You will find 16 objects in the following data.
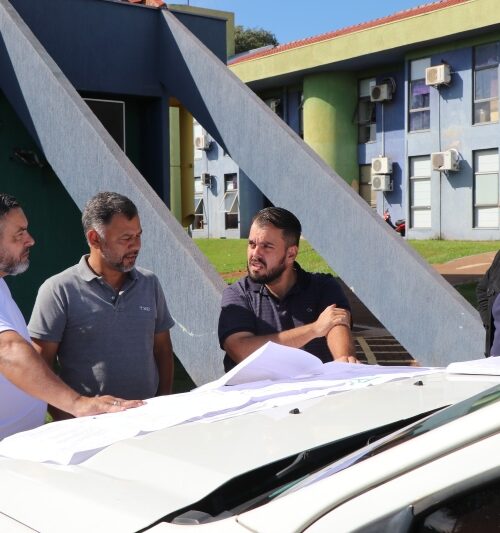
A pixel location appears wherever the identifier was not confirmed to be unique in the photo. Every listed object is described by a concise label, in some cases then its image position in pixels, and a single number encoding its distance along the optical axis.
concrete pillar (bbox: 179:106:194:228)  9.26
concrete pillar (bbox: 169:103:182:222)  10.86
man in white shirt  2.80
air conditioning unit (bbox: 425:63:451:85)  25.66
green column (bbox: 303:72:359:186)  29.91
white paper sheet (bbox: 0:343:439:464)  2.27
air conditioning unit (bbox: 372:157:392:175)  28.16
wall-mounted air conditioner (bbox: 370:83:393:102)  28.30
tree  55.81
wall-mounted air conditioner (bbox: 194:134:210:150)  34.41
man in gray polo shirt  3.59
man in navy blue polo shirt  3.75
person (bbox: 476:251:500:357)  3.84
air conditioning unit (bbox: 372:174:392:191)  28.38
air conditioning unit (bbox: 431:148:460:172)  25.75
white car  1.53
